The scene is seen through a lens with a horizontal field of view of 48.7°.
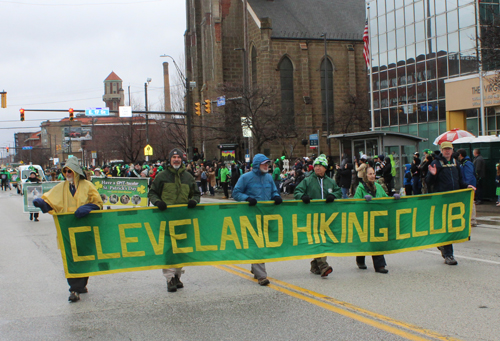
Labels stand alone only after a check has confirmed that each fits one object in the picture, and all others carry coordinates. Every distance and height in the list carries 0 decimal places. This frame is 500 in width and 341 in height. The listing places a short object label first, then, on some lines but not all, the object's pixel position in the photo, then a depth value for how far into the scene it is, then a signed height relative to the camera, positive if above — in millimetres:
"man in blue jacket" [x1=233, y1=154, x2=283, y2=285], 7807 -304
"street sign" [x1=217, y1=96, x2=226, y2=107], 33488 +3978
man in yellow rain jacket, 6973 -323
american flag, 35197 +7291
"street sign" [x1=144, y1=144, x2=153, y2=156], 40097 +1406
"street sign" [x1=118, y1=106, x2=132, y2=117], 32500 +3521
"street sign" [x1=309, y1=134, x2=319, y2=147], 30414 +1222
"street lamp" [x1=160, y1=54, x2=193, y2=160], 35138 +2528
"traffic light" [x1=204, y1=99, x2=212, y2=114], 33344 +3701
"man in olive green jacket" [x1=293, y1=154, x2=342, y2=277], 8039 -391
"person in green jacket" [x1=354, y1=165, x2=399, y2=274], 8336 -472
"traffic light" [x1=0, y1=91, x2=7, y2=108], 31984 +4484
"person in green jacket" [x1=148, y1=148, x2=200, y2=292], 7441 -258
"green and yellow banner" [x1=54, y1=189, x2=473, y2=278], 7258 -963
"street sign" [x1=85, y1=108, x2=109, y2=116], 35781 +3935
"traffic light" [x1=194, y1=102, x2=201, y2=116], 33844 +3759
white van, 41478 -28
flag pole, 37219 +5368
